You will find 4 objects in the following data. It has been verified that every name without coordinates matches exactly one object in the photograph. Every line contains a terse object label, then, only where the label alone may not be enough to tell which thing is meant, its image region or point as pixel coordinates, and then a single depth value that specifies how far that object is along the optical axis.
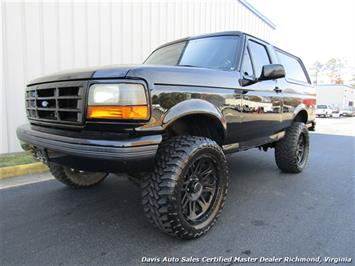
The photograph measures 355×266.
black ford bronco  2.16
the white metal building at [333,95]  42.06
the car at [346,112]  36.72
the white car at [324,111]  33.00
